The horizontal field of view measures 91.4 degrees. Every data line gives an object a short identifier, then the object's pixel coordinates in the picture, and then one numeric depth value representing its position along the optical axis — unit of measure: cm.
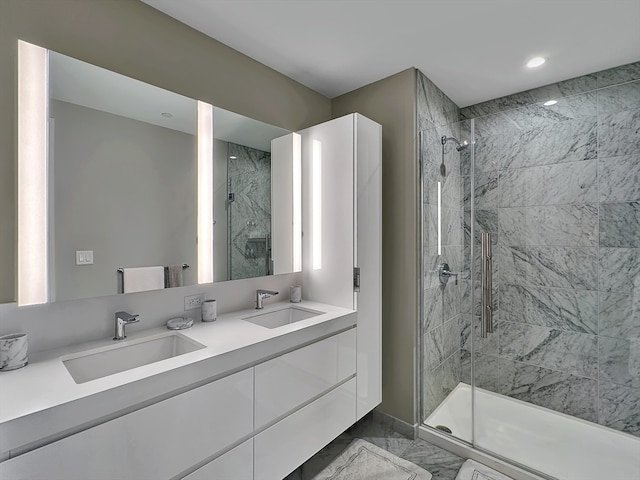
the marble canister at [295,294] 219
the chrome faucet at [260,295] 200
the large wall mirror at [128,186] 125
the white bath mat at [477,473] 175
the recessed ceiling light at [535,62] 206
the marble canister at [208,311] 172
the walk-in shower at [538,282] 195
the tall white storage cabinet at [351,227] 202
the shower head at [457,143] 219
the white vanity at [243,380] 94
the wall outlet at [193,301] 172
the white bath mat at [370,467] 176
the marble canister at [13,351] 109
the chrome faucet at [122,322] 139
